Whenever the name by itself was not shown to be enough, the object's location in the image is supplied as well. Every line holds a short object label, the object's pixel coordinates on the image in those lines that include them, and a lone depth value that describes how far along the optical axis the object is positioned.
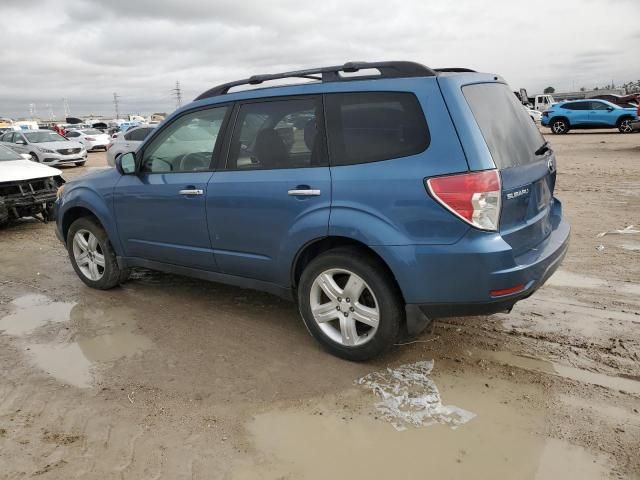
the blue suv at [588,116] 22.73
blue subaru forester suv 2.99
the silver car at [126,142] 16.23
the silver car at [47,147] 18.69
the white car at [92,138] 28.23
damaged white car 8.20
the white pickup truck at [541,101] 39.81
